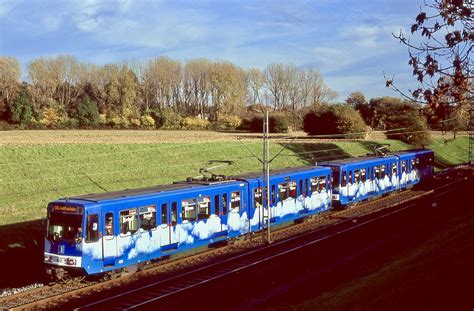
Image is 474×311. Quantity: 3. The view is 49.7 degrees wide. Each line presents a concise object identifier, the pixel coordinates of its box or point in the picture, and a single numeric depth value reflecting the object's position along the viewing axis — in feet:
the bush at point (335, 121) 206.28
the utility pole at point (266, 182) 74.13
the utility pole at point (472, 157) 81.40
